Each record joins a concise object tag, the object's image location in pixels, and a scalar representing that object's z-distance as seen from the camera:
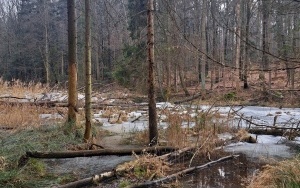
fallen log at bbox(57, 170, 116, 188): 5.42
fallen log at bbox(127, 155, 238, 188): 5.77
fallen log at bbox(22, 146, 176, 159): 6.43
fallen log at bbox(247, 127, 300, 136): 10.30
